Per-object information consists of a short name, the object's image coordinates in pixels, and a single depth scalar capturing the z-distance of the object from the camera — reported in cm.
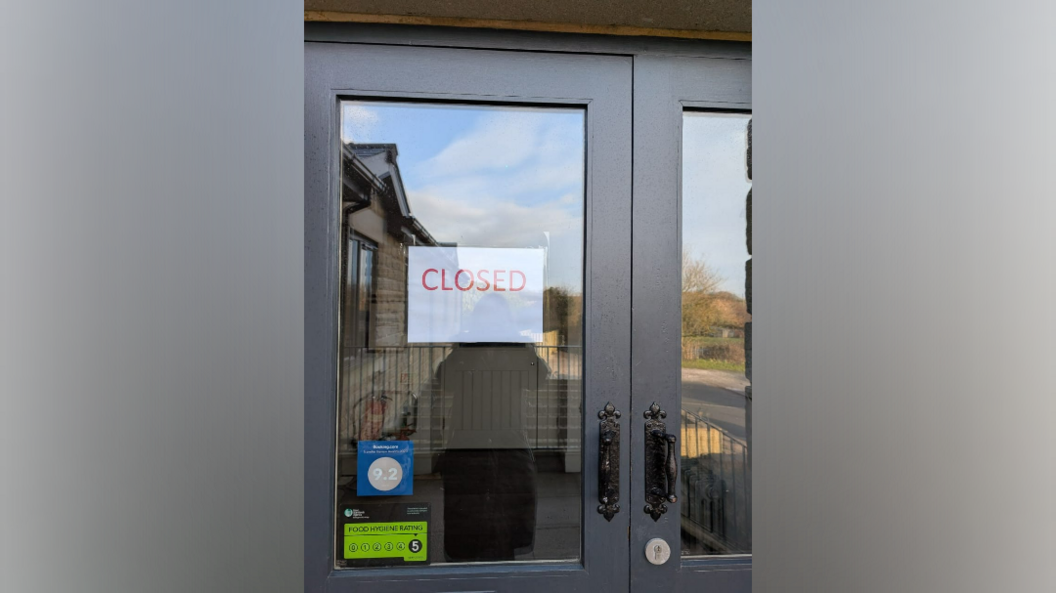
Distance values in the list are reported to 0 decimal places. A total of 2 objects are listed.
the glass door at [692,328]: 167
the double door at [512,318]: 162
